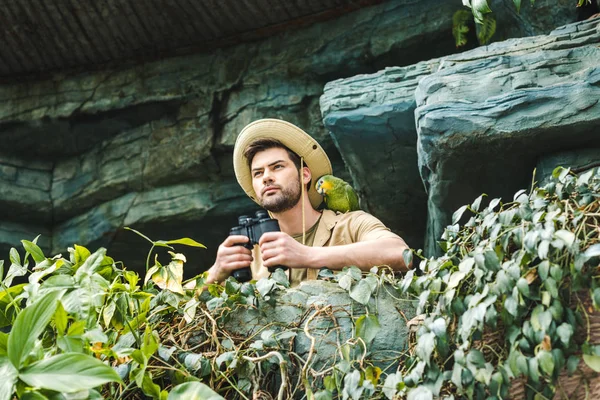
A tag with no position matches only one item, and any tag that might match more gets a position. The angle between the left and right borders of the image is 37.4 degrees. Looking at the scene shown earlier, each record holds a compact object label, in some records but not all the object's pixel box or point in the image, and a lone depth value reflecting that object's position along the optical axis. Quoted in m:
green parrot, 3.98
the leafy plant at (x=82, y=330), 2.47
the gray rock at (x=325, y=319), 2.97
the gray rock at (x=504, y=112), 3.67
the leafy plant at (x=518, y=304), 2.42
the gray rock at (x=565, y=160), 3.71
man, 3.44
